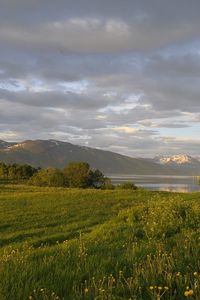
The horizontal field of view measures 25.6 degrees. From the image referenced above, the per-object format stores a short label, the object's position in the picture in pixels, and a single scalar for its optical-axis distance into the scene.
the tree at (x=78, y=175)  94.44
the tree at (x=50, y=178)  94.55
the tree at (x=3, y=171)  116.87
